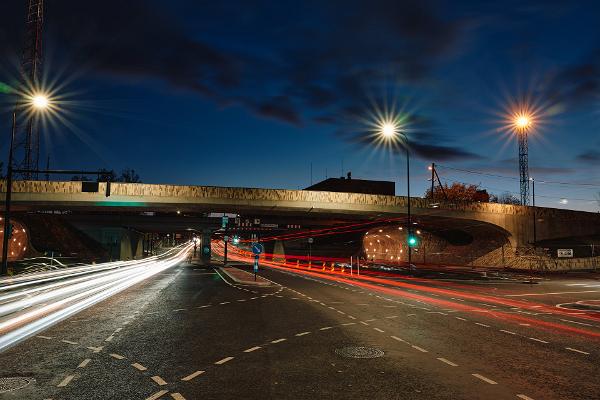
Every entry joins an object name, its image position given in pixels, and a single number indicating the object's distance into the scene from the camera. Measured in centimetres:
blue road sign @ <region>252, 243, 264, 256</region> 2778
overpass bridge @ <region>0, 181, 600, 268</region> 4256
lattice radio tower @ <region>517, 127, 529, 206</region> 6925
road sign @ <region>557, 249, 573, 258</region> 4300
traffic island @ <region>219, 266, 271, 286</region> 2792
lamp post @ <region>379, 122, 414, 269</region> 3497
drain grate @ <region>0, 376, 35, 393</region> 696
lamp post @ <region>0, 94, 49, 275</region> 2397
